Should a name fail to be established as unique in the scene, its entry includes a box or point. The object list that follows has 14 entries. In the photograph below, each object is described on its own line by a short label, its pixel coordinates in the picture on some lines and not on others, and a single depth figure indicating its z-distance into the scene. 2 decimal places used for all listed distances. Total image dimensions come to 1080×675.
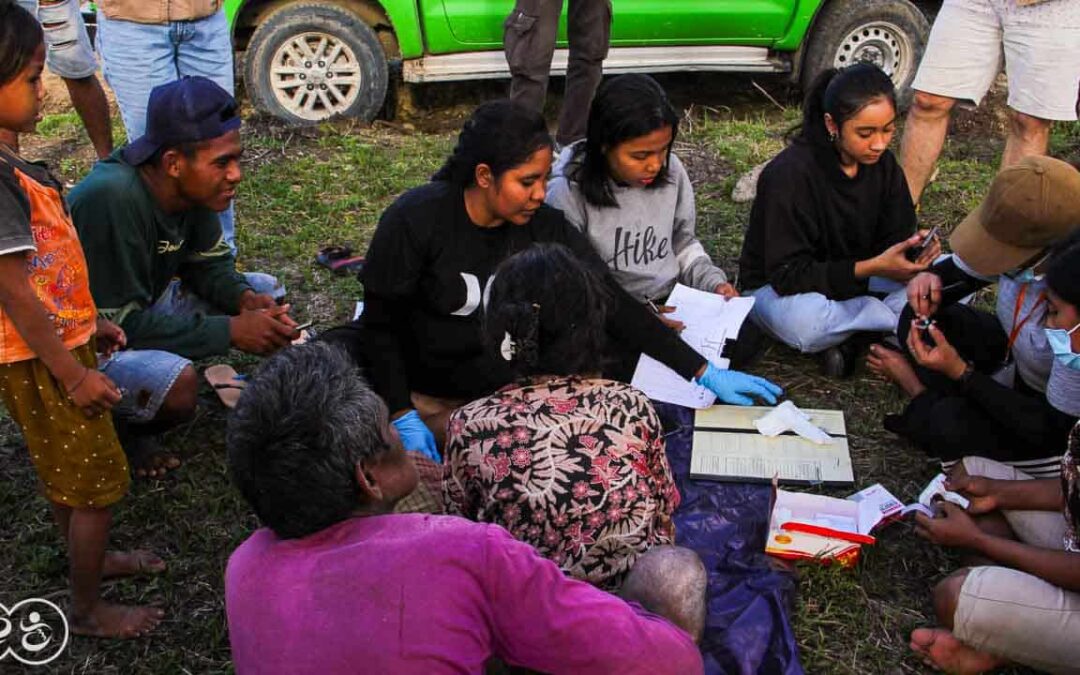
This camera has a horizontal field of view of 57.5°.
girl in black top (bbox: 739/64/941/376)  3.54
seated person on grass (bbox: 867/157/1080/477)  2.86
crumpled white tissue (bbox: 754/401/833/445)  3.22
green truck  5.99
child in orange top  2.23
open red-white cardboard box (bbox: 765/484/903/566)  2.72
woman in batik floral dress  2.11
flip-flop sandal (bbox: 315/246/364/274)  4.45
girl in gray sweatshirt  3.33
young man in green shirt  2.91
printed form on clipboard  3.09
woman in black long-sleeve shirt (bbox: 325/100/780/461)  2.94
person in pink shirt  1.53
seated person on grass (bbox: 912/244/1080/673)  2.28
